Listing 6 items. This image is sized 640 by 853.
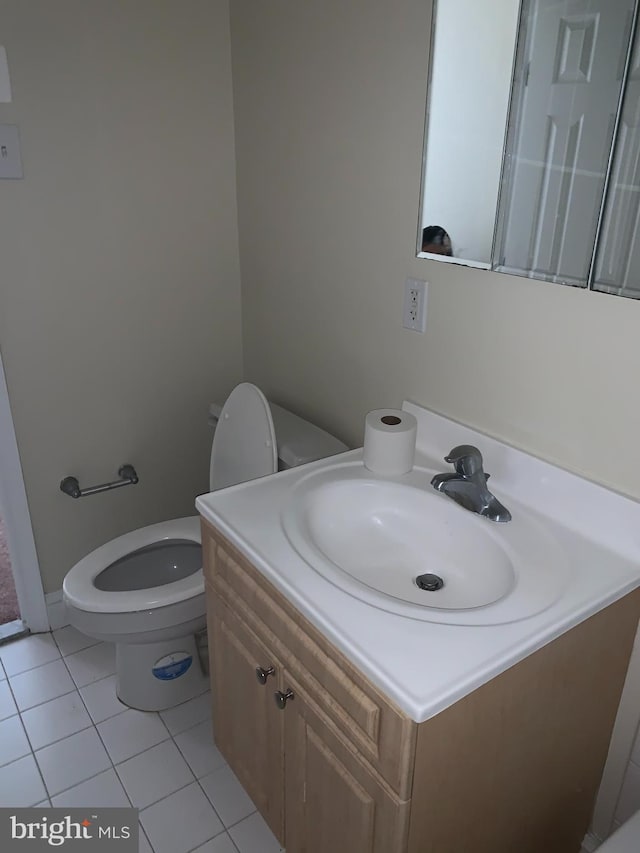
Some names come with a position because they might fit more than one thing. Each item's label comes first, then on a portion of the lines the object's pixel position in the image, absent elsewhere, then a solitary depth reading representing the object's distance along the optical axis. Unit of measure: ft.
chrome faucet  4.27
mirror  3.64
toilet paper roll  4.71
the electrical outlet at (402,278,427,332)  5.00
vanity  3.28
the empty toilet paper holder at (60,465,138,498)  6.82
